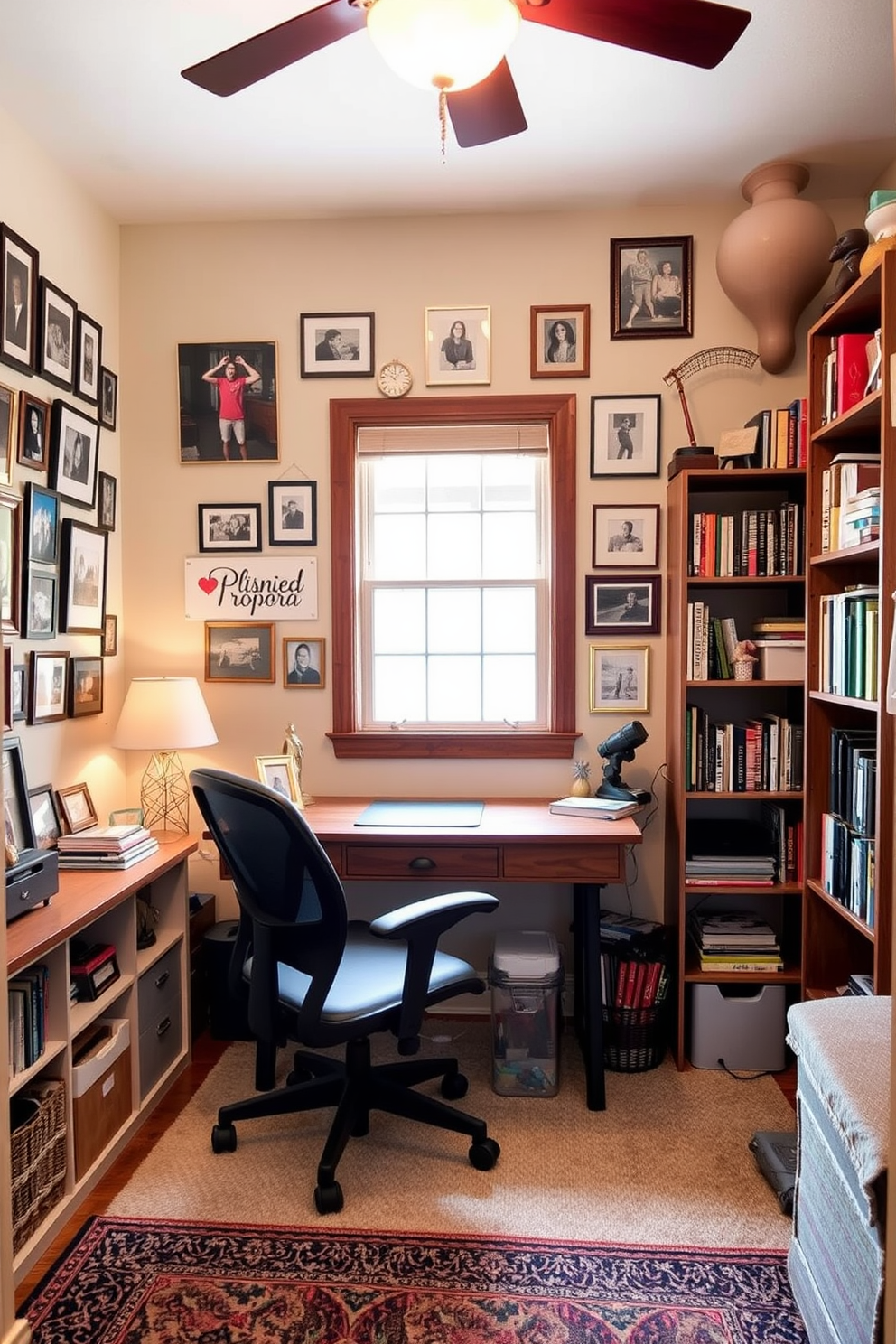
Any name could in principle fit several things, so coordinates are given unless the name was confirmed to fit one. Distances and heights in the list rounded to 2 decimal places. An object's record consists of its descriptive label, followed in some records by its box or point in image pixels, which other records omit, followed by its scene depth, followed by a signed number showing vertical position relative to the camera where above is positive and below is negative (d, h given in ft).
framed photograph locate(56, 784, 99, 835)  8.58 -1.55
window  9.75 +1.02
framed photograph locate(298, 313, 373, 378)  9.79 +3.74
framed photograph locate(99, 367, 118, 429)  9.54 +3.06
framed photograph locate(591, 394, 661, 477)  9.57 +2.65
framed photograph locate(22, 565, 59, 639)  7.93 +0.56
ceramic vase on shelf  8.63 +4.32
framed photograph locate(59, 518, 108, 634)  8.68 +0.90
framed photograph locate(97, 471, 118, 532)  9.47 +1.86
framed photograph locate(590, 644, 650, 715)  9.70 -0.17
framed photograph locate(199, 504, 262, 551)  9.98 +1.62
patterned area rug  5.30 -4.23
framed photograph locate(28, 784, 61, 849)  7.98 -1.52
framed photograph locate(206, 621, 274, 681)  10.00 +0.13
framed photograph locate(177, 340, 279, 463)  9.91 +3.13
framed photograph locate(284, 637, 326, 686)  9.97 +0.01
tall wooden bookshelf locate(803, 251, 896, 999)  7.28 -0.12
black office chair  6.14 -2.49
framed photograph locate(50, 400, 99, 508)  8.46 +2.18
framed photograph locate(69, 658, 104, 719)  8.84 -0.28
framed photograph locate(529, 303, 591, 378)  9.61 +3.72
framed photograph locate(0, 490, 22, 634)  7.54 +0.94
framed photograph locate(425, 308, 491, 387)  9.70 +3.70
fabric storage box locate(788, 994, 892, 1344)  4.09 -2.76
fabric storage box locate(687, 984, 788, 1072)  8.59 -3.75
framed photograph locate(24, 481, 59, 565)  7.96 +1.33
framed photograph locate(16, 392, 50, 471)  7.88 +2.20
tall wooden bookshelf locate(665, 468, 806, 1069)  8.59 -0.43
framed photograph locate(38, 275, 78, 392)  8.24 +3.31
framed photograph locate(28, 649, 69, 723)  8.13 -0.26
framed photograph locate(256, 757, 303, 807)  8.95 -1.22
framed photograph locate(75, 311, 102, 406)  8.93 +3.29
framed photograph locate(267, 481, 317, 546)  9.92 +1.78
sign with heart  9.96 +0.87
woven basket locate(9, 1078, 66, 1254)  5.72 -3.51
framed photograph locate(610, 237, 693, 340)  9.50 +4.33
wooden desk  7.89 -1.88
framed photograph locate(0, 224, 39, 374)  7.57 +3.37
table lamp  8.77 -0.60
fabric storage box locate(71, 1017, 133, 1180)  6.53 -3.49
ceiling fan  4.33 +3.76
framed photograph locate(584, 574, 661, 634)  9.66 +0.71
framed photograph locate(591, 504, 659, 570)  9.63 +1.48
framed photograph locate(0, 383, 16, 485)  7.57 +2.12
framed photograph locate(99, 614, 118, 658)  9.66 +0.29
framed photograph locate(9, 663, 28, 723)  7.76 -0.28
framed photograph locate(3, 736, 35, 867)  7.13 -1.21
